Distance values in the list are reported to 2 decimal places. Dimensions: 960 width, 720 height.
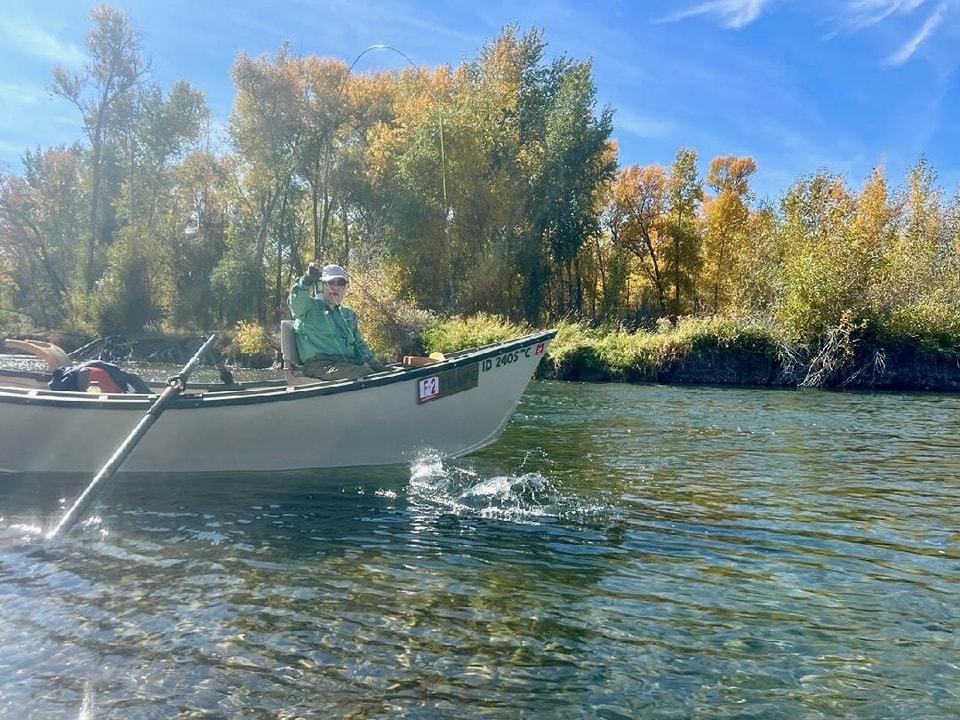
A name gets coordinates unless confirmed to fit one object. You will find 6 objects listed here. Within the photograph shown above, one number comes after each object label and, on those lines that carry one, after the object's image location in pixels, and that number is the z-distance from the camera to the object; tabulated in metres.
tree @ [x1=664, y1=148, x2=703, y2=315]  43.41
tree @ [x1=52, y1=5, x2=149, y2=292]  39.34
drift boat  8.61
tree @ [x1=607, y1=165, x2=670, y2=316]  43.81
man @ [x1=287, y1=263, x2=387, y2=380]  9.36
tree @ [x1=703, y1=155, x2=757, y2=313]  43.28
